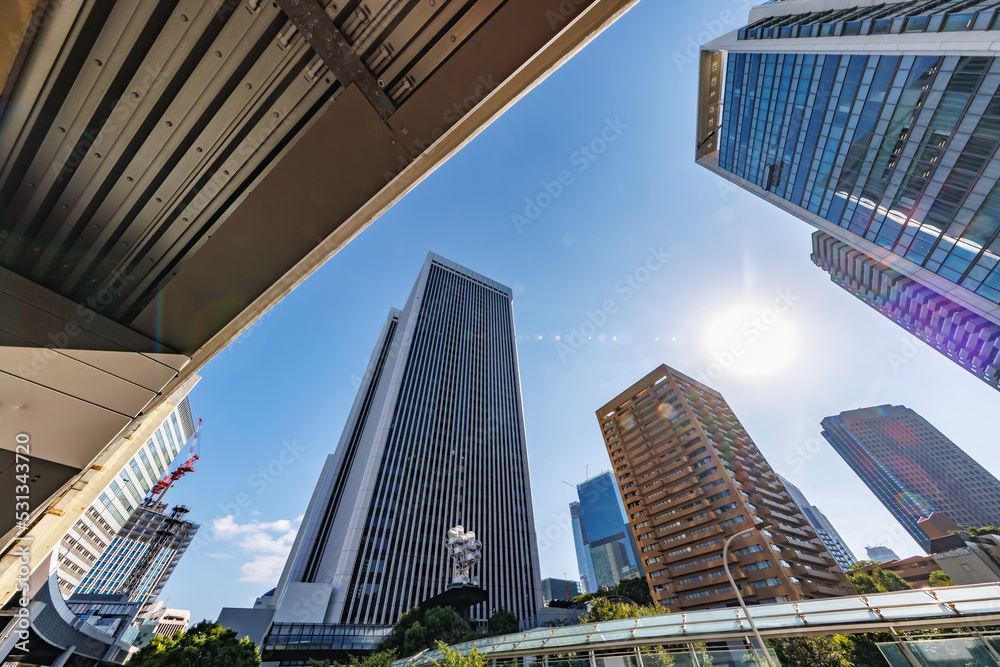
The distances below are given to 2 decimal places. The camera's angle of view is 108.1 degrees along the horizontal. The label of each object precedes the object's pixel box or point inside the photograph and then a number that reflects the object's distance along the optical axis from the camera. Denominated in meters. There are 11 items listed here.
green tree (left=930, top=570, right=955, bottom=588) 48.00
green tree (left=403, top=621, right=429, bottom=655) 26.19
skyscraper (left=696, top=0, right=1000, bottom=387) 25.55
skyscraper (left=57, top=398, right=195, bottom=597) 45.75
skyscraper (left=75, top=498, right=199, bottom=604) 104.38
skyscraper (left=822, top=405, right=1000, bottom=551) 104.75
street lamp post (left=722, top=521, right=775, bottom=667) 9.34
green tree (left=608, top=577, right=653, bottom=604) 56.62
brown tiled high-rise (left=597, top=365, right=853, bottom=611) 48.09
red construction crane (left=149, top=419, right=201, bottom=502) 93.47
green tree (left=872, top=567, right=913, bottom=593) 52.32
